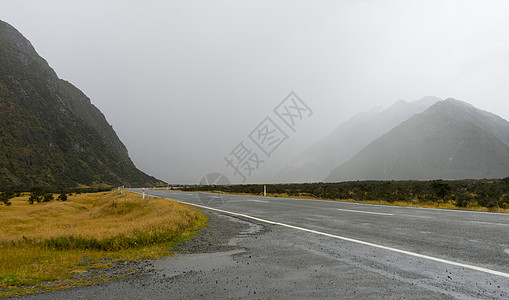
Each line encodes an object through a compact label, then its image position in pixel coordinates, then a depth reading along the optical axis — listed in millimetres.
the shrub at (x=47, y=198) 27591
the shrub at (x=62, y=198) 27481
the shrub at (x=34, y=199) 25447
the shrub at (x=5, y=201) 22877
